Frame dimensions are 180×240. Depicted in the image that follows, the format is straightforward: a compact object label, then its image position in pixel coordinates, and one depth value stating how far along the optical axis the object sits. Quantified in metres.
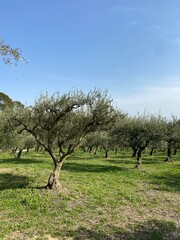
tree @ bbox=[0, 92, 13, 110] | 56.49
